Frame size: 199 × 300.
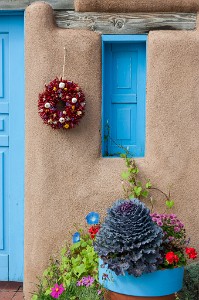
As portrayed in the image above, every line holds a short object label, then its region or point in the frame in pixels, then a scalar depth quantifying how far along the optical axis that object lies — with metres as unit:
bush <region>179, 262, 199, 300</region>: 4.43
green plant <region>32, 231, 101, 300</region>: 4.37
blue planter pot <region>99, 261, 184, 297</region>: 3.93
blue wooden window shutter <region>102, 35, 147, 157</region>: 4.91
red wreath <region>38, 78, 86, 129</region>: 4.62
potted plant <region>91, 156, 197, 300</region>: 3.84
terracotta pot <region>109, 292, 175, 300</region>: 3.98
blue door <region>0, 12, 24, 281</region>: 5.12
